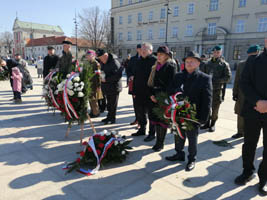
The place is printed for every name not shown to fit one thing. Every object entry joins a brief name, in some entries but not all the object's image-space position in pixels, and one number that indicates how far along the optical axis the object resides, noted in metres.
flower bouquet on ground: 2.99
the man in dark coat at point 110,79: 4.98
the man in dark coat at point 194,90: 2.80
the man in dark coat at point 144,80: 3.92
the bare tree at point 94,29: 31.38
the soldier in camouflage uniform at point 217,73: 4.71
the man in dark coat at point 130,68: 5.28
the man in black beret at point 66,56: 5.50
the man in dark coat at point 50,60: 6.57
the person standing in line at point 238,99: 4.27
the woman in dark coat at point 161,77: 3.52
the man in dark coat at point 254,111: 2.39
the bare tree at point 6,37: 71.46
